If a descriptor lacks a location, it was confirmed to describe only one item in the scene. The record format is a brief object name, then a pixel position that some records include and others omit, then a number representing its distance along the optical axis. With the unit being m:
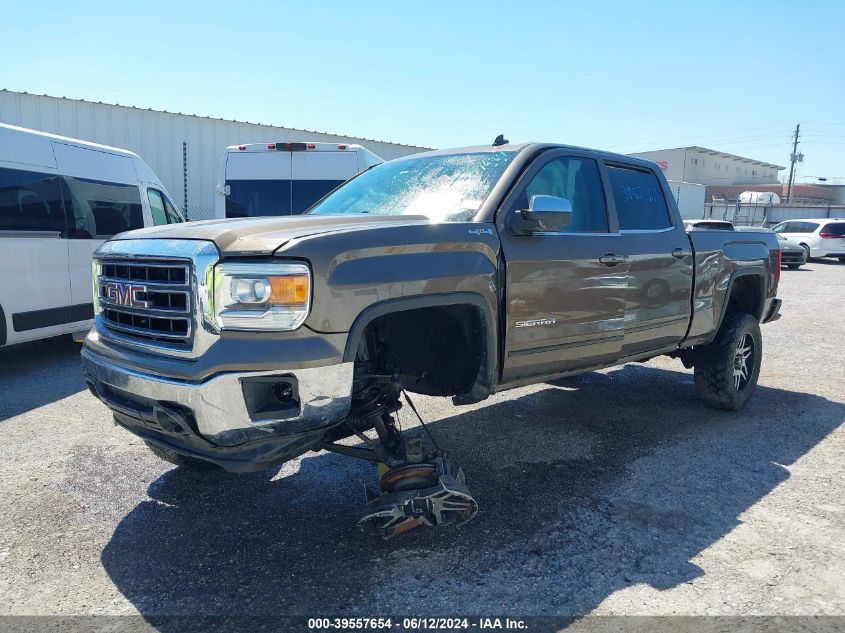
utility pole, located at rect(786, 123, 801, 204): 62.58
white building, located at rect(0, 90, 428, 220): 12.28
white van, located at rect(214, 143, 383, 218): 8.96
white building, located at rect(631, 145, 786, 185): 61.97
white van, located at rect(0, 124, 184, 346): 6.20
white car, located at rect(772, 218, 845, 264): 22.59
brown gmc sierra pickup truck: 2.63
